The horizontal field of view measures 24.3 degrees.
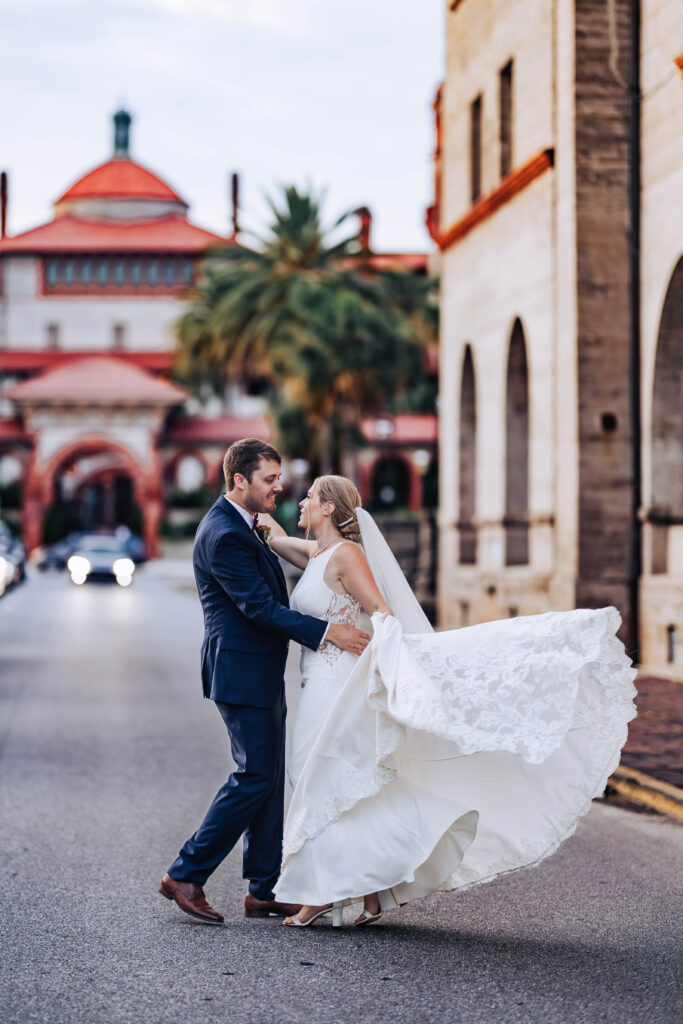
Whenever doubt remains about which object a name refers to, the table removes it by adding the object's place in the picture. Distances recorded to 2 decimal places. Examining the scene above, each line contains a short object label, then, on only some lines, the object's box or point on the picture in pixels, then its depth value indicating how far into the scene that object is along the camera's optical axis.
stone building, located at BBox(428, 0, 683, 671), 17.23
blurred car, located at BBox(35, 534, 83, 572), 60.46
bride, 6.12
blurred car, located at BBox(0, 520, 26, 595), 33.15
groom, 6.41
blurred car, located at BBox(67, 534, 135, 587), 48.72
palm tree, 40.88
